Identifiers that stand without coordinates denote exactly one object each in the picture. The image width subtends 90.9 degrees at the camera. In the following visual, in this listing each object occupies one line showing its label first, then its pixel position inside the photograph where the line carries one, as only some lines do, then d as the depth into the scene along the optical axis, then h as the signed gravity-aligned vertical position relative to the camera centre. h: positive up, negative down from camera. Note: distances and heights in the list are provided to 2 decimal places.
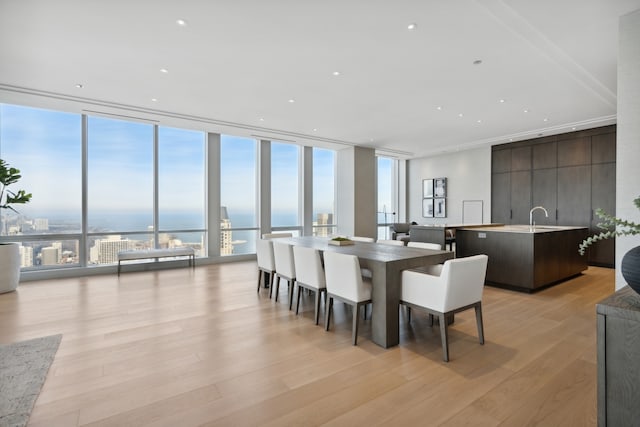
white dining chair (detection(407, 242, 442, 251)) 3.82 -0.42
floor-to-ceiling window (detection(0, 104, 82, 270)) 5.36 +0.56
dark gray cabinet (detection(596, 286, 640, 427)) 1.09 -0.53
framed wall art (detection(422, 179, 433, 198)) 10.04 +0.78
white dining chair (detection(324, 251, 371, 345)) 2.84 -0.68
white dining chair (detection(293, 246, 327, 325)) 3.37 -0.64
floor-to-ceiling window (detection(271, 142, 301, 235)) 8.20 +0.67
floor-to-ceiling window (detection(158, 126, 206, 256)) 6.71 +0.53
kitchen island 4.50 -0.63
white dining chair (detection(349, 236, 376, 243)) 4.52 -0.41
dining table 2.78 -0.65
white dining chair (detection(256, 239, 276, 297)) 4.35 -0.65
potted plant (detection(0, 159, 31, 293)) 4.60 -0.58
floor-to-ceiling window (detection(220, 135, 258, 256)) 7.48 +0.42
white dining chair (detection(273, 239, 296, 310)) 3.84 -0.63
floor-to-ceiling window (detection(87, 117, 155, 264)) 6.02 +0.51
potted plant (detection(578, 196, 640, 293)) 1.09 -0.19
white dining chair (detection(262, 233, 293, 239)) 5.48 -0.41
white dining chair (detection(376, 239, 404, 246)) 4.14 -0.41
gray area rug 1.88 -1.18
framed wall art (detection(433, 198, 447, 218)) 9.68 +0.12
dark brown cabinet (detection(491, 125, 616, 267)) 6.43 +0.72
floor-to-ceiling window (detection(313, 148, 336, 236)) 8.92 +0.59
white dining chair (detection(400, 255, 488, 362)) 2.50 -0.66
